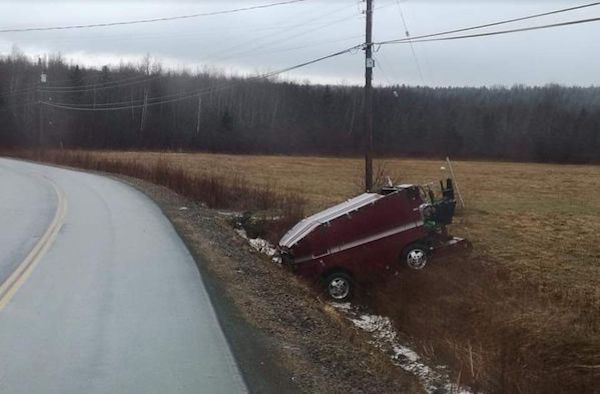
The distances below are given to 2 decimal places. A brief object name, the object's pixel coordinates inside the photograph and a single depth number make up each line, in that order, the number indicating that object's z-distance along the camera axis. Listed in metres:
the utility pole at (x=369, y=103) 20.67
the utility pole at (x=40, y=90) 92.47
